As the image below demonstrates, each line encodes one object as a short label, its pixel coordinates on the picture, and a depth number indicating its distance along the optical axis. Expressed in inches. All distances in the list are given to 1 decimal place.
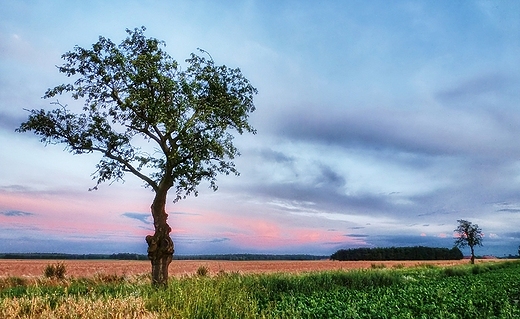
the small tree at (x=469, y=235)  3346.5
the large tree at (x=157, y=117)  817.5
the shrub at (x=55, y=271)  1002.1
